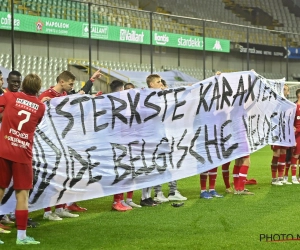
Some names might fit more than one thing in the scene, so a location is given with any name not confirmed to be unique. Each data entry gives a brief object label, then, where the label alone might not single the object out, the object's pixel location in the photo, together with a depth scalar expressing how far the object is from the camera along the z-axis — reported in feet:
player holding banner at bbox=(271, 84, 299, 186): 72.90
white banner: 48.65
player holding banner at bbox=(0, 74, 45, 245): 39.83
